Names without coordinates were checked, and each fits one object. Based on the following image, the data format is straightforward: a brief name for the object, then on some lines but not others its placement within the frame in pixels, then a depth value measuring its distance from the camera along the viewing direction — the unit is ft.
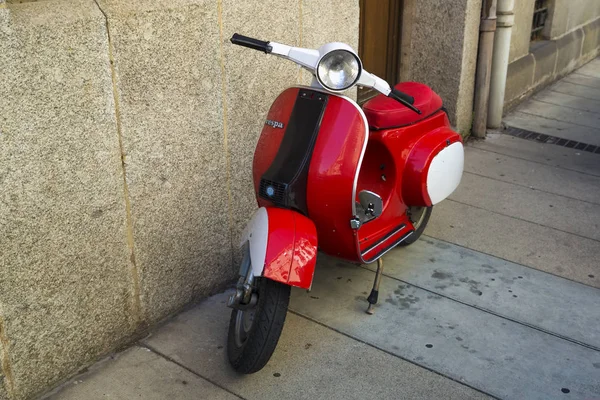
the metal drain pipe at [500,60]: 20.06
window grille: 26.17
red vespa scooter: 9.38
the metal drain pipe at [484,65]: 19.49
